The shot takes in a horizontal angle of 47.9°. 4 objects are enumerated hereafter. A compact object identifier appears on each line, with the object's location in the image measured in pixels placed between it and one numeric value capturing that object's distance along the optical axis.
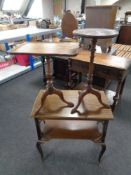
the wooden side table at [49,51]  0.91
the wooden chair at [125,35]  3.24
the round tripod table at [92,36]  0.89
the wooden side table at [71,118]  1.09
